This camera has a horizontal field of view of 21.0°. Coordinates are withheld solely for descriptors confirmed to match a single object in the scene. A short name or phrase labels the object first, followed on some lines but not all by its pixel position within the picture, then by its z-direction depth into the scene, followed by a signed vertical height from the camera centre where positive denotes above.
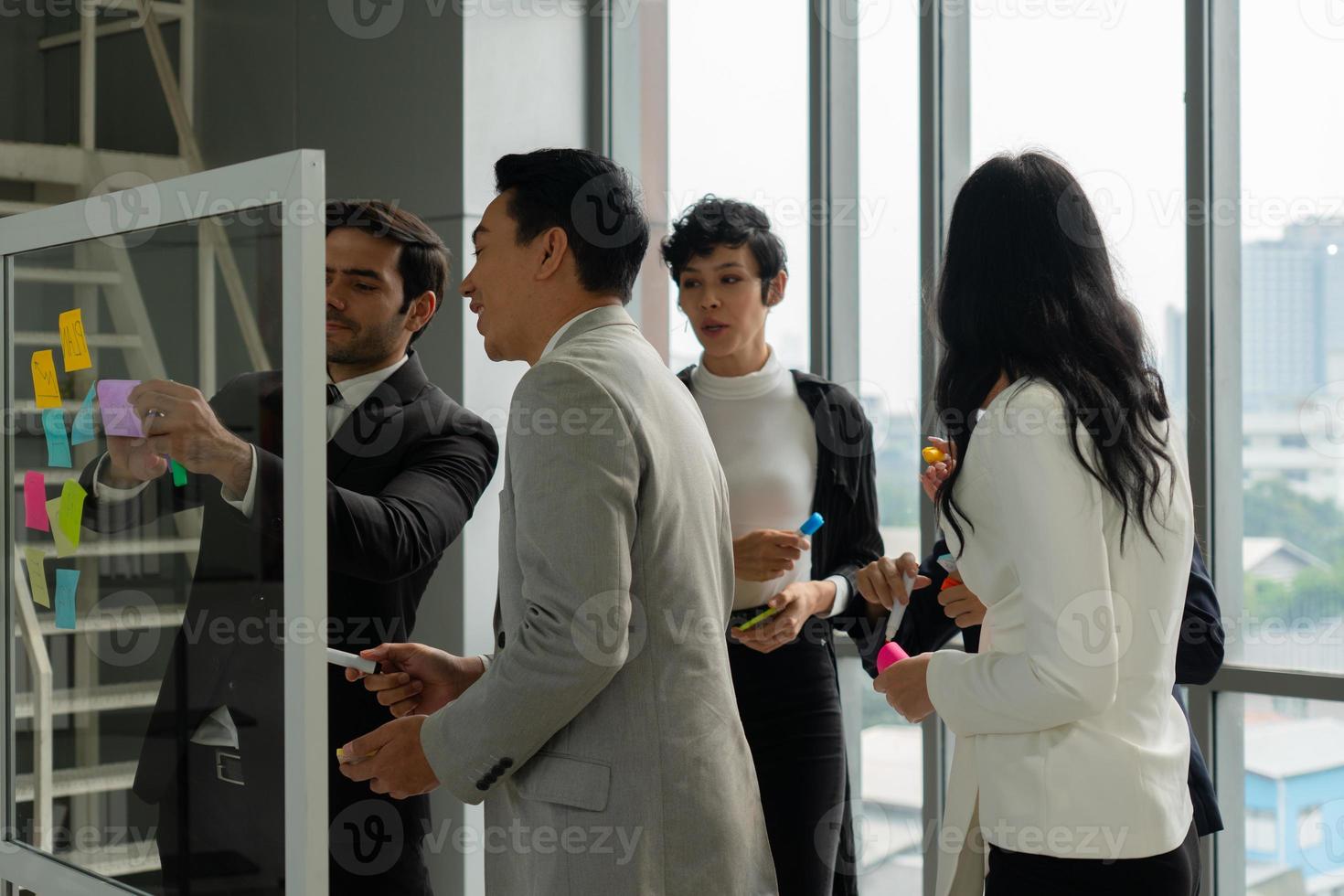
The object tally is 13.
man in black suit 4.42 -0.08
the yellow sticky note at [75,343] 4.67 +0.16
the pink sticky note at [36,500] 4.81 -0.05
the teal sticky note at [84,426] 4.66 +0.05
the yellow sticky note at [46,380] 4.75 +0.12
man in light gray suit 4.52 -0.21
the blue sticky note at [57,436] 4.73 +0.04
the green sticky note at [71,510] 4.69 -0.05
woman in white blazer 4.40 -0.09
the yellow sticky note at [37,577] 4.81 -0.15
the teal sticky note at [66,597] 4.72 -0.17
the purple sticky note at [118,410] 4.57 +0.07
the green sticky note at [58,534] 4.74 -0.09
